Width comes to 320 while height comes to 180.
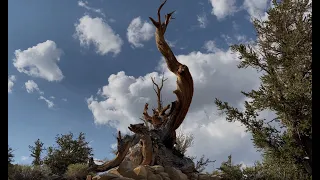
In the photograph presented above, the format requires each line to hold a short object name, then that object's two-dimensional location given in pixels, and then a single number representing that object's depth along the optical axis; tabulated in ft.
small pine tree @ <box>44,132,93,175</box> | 29.56
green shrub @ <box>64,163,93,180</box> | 20.85
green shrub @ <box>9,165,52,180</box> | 21.82
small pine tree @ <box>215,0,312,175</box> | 19.78
